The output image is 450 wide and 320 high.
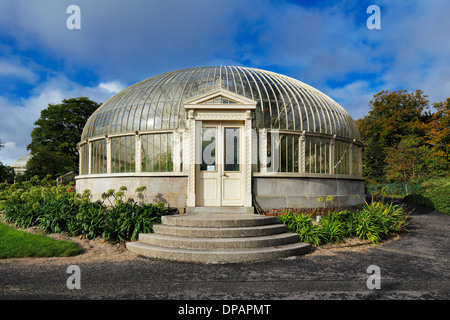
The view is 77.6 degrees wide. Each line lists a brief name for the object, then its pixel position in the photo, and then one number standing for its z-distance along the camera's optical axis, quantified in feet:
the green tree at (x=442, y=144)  82.02
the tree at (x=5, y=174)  100.52
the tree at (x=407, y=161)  95.40
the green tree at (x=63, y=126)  117.73
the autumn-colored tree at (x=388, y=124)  115.65
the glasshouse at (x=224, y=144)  31.12
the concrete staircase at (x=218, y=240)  20.01
